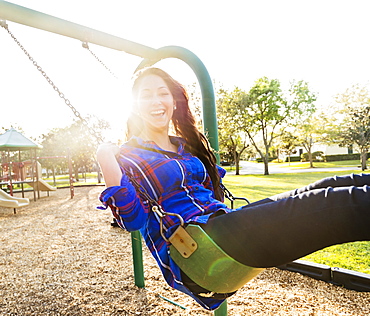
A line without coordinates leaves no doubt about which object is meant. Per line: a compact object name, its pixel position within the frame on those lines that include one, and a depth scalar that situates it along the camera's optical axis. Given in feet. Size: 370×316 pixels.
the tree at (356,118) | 55.31
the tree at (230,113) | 60.75
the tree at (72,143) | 73.10
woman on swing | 3.24
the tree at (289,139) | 76.84
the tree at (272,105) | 59.31
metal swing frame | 5.34
